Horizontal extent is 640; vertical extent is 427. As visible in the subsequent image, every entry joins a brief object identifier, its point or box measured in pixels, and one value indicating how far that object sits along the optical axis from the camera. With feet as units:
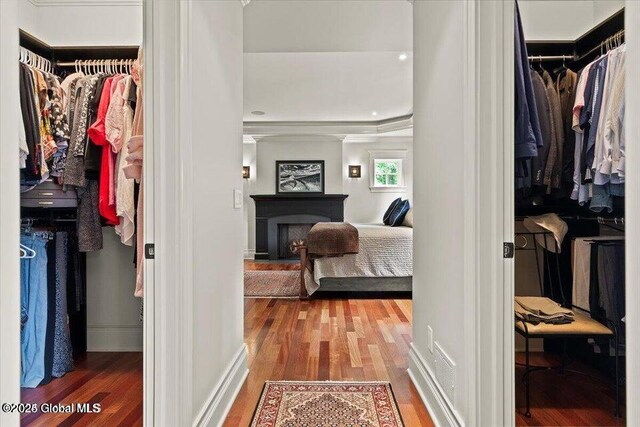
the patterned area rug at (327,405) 5.95
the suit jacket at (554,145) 6.98
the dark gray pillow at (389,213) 19.05
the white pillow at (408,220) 17.03
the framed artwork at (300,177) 24.62
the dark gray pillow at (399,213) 17.60
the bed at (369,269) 14.34
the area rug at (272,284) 14.96
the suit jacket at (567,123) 7.07
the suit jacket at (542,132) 6.95
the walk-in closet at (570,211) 5.98
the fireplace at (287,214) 24.06
